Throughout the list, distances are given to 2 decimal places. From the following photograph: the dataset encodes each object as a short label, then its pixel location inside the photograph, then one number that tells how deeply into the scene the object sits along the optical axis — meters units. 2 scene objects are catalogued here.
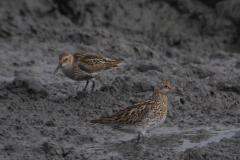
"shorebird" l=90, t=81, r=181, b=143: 11.92
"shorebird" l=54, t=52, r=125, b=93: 16.80
